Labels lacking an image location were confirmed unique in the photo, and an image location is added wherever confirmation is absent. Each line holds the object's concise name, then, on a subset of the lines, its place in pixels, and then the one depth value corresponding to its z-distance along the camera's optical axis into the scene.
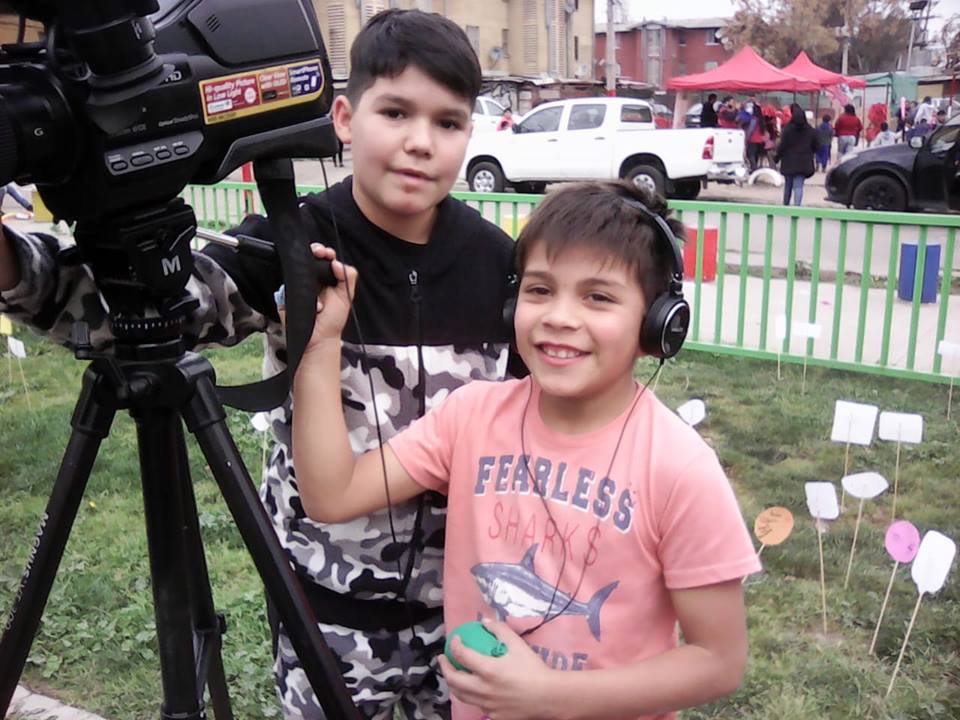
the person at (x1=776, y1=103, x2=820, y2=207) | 12.87
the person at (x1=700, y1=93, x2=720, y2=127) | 17.80
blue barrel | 5.88
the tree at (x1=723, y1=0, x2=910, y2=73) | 45.53
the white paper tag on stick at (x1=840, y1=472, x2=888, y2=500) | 2.67
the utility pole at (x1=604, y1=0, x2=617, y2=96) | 29.53
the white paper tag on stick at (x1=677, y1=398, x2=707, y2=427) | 2.83
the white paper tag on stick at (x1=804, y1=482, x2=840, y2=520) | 2.71
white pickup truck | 13.42
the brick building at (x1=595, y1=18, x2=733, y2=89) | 56.22
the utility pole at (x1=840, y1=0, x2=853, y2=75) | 45.75
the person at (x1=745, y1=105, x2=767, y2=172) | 19.59
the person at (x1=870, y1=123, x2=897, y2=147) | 25.08
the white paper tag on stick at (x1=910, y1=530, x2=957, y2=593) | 2.51
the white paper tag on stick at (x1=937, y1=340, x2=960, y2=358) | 4.05
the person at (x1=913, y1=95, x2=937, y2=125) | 25.97
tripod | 1.12
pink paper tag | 2.59
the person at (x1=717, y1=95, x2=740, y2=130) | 20.30
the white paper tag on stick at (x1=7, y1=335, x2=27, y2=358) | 4.43
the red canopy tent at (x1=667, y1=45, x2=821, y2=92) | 19.73
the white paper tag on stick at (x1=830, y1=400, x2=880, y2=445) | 2.78
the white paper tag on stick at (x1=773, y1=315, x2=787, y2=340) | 5.17
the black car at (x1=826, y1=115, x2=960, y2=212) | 10.89
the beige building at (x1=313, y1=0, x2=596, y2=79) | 38.69
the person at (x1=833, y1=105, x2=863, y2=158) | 20.30
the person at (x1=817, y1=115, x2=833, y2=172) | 21.34
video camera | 0.96
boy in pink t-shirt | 1.14
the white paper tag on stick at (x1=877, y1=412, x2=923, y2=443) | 2.94
